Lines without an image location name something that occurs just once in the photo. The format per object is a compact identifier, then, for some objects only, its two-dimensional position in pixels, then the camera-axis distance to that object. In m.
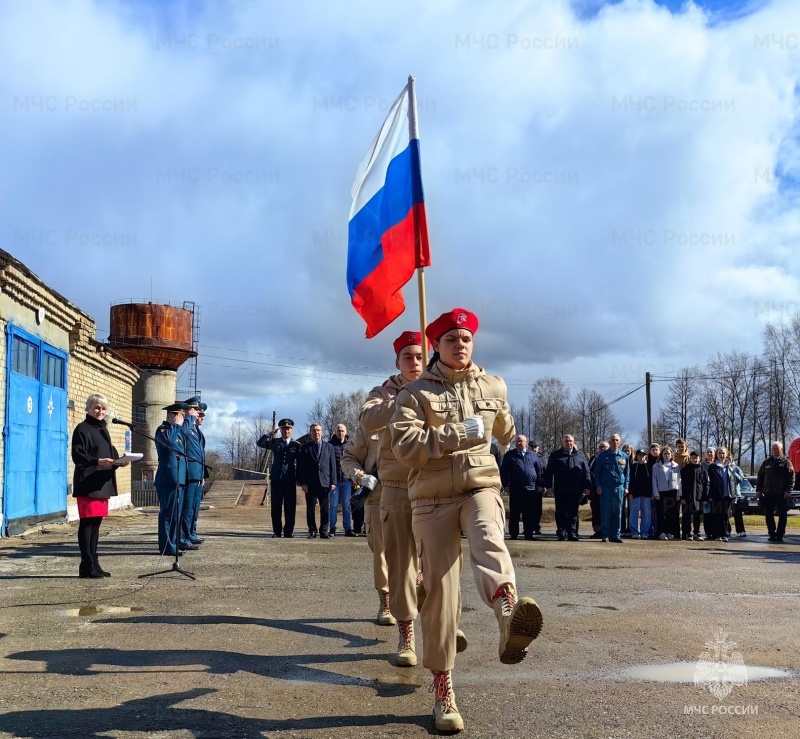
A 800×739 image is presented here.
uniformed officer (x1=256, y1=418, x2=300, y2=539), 14.05
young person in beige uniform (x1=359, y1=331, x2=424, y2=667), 5.25
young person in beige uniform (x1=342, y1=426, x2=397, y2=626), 6.39
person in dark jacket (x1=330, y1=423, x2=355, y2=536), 14.50
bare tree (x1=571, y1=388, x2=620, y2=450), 77.56
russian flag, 6.12
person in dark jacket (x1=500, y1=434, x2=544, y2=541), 15.01
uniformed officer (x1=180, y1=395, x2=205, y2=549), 10.76
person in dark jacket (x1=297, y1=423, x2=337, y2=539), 14.17
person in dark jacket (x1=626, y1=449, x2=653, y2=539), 15.73
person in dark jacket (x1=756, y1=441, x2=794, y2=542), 15.09
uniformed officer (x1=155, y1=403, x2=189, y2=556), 9.58
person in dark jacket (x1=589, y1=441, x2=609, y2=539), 15.47
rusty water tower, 38.91
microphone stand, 8.50
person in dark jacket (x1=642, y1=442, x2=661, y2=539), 15.72
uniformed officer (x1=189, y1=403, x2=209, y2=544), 11.71
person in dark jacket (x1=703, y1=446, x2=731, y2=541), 15.42
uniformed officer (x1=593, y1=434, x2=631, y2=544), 14.61
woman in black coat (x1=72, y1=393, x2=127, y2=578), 8.28
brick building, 12.20
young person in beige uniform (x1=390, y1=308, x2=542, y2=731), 4.06
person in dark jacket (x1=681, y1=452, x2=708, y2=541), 15.47
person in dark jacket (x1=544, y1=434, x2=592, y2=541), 14.88
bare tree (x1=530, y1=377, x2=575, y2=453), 81.50
